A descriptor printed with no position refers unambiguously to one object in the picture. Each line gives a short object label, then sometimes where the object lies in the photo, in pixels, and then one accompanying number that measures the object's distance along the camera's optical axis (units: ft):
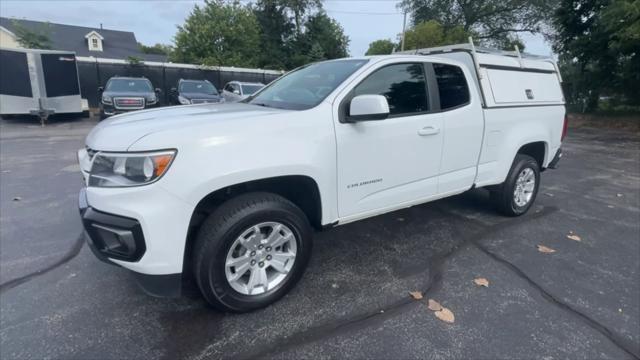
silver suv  48.60
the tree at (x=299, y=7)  119.03
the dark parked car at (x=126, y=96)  38.11
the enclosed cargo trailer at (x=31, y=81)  41.68
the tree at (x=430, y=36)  80.69
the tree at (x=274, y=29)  115.34
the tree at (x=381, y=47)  121.98
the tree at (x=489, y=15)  92.89
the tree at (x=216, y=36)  80.12
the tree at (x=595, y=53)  46.55
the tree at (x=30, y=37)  62.23
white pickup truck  7.06
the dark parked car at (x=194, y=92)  43.56
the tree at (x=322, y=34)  119.75
